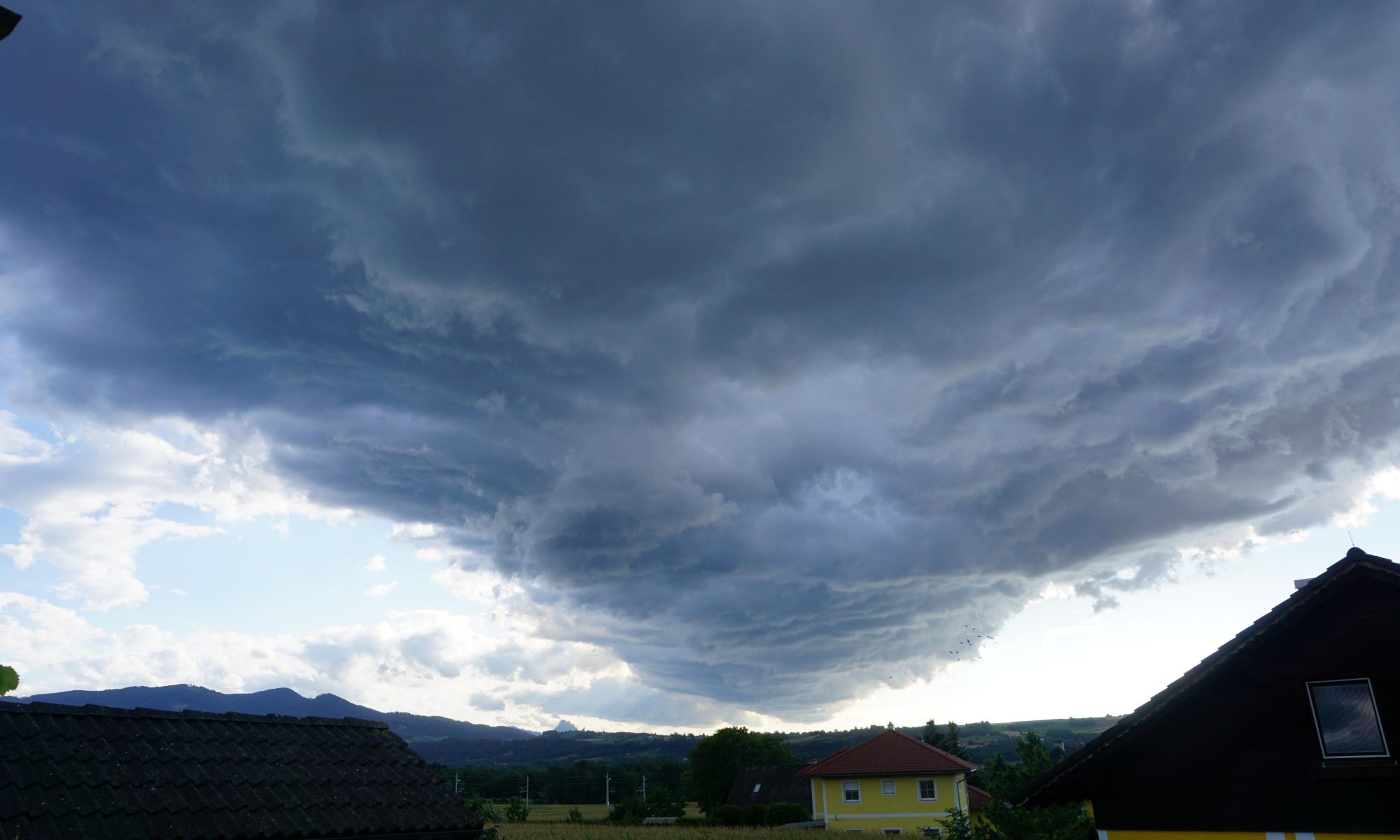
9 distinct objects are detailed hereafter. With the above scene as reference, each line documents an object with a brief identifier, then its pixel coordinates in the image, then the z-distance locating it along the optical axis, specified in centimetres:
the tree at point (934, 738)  10655
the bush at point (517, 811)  7475
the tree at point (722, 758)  10181
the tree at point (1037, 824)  1744
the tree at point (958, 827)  2367
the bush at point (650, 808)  8394
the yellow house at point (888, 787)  5938
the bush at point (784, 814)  6438
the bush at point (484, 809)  3211
